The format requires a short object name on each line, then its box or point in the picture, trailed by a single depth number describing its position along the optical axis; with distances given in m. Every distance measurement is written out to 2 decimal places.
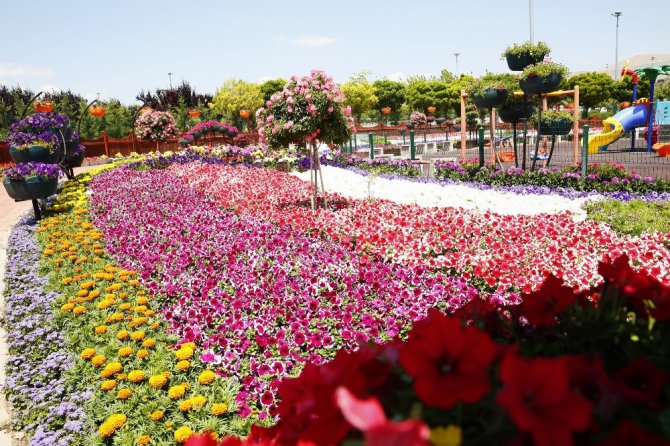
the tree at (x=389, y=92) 61.81
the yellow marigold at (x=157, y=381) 3.42
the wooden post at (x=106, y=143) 30.98
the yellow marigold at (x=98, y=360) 3.77
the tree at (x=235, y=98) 54.09
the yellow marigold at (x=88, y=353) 3.94
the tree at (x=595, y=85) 51.61
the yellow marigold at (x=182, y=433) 2.88
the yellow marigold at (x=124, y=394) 3.36
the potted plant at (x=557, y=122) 12.08
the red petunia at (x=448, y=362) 0.79
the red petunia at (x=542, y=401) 0.72
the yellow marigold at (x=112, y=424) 3.04
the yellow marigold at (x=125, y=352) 3.87
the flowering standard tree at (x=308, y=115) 8.64
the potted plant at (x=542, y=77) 11.03
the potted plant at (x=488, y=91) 12.27
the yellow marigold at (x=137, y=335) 4.07
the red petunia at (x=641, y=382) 0.85
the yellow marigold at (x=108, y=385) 3.44
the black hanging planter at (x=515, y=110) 13.08
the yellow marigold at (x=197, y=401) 3.17
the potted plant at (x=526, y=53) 11.88
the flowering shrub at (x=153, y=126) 27.77
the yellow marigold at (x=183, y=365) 3.59
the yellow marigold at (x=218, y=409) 3.08
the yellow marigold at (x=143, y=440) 2.94
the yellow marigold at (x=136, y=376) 3.52
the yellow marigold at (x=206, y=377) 3.44
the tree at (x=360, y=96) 53.97
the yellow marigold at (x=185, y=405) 3.15
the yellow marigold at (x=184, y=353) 3.69
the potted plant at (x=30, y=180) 9.64
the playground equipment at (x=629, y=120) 21.60
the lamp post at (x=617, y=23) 70.88
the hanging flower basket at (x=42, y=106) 17.11
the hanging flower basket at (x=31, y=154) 10.73
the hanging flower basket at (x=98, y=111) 25.83
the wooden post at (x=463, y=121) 14.80
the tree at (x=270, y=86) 61.75
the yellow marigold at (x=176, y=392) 3.28
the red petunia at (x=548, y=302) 1.22
